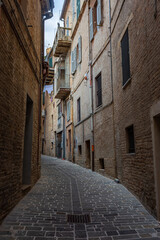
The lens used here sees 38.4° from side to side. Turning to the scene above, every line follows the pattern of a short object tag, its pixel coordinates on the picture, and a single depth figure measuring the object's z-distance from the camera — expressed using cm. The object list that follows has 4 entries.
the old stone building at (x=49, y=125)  2539
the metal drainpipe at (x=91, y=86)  1191
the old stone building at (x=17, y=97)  430
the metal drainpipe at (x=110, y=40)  931
